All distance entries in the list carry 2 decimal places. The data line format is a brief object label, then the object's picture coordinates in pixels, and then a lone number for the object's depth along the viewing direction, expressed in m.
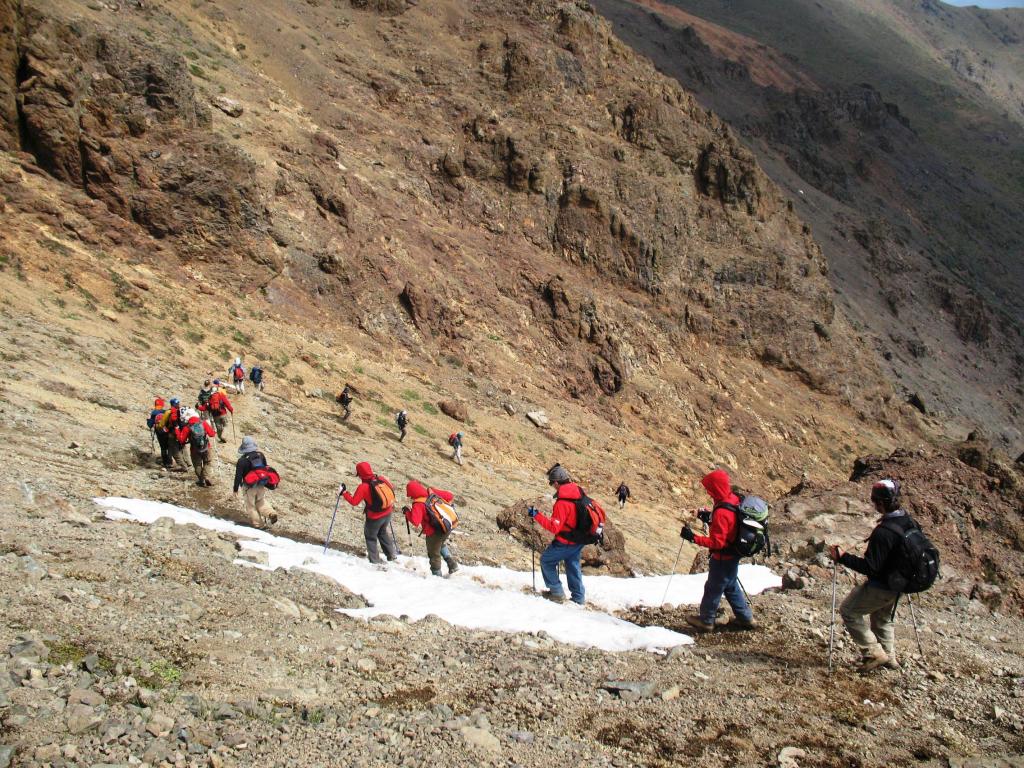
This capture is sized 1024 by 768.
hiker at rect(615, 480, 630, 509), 24.17
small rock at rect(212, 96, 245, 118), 32.31
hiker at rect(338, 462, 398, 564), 9.20
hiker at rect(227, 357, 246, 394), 19.11
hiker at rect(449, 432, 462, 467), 22.39
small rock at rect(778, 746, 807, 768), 4.48
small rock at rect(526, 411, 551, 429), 29.52
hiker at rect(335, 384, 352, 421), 21.73
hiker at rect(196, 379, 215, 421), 14.88
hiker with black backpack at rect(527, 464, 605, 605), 8.09
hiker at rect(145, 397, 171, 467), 12.24
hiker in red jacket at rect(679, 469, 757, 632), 7.11
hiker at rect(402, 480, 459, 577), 9.07
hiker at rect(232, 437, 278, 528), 10.23
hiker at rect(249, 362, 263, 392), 20.41
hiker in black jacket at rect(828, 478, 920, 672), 6.08
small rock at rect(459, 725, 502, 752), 4.36
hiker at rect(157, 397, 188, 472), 11.90
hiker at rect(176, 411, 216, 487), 11.45
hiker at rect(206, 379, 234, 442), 14.72
